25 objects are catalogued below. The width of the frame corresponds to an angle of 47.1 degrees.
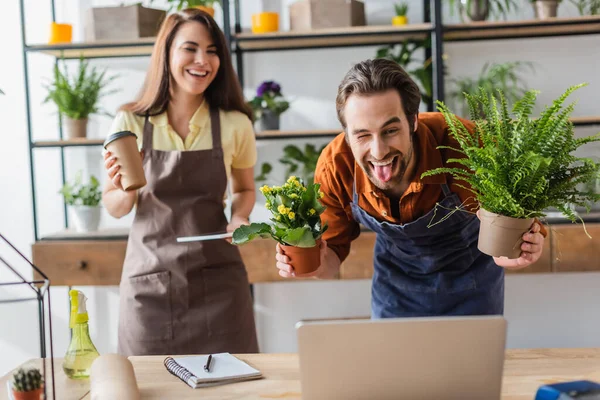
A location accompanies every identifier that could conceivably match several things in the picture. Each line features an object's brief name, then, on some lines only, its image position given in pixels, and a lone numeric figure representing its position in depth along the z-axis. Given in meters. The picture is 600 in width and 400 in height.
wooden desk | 1.41
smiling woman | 2.35
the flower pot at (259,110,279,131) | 3.39
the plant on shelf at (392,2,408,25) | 3.34
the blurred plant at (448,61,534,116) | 3.39
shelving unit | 3.24
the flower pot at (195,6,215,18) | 3.29
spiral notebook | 1.47
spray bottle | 1.48
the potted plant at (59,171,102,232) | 3.42
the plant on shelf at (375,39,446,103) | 3.33
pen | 1.52
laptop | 1.11
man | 1.78
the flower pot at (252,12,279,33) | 3.33
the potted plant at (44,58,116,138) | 3.36
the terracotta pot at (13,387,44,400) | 1.09
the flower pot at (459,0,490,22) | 3.28
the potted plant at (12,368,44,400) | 1.09
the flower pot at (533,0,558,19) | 3.27
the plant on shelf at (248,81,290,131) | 3.39
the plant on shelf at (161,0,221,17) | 3.30
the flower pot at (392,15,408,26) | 3.34
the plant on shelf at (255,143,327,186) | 3.47
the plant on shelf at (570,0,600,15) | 3.34
